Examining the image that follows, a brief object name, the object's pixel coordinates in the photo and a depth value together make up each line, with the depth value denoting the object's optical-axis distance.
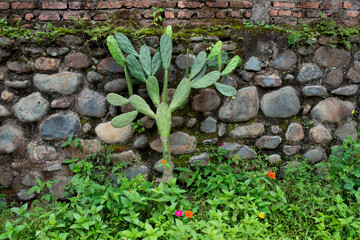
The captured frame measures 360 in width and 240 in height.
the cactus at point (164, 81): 2.23
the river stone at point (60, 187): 2.35
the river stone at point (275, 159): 2.53
